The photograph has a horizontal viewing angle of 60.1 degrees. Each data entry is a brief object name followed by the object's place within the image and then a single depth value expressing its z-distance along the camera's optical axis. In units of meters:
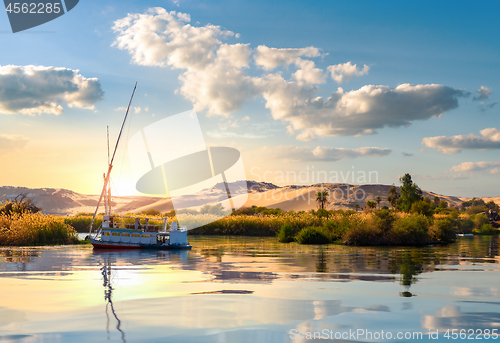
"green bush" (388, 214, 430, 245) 33.38
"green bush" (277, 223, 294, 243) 37.38
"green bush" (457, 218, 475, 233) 71.75
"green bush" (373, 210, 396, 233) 33.53
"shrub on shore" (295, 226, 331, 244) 34.72
